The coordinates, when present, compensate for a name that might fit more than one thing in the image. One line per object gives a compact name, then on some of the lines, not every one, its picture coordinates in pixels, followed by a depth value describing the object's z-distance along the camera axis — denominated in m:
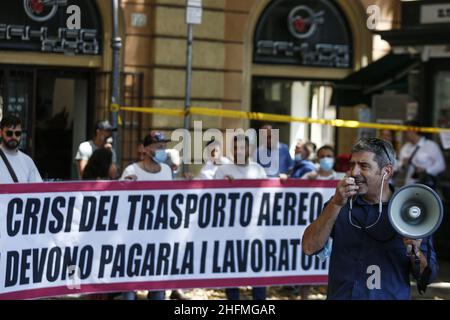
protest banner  8.38
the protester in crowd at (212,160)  11.12
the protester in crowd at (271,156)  12.37
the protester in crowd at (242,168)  9.93
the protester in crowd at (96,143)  11.50
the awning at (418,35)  14.77
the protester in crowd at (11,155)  8.37
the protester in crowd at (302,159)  11.73
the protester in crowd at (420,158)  13.98
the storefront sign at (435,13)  15.09
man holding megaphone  5.21
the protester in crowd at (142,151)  9.75
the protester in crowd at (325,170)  11.19
